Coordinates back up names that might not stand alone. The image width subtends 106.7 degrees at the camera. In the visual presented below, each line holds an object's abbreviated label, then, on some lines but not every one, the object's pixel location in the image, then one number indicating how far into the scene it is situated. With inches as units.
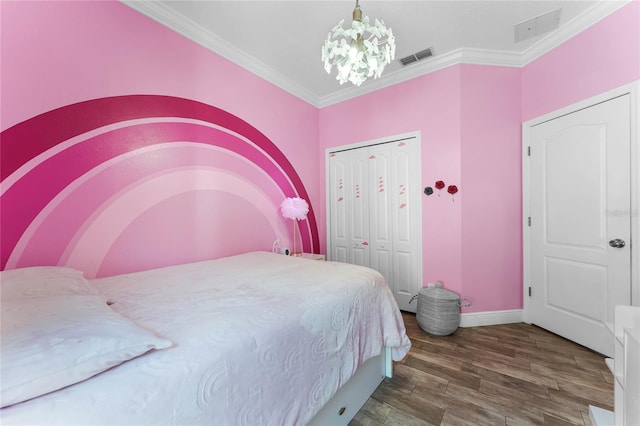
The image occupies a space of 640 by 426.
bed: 21.6
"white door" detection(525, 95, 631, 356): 73.3
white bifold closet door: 110.0
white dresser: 27.3
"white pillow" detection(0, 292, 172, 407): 20.1
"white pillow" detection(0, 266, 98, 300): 36.2
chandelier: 53.1
